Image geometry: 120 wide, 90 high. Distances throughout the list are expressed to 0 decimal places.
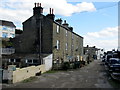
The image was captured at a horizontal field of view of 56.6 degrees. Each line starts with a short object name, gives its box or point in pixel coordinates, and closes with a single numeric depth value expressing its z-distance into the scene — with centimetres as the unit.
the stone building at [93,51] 6482
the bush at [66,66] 1888
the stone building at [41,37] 1933
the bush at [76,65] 2054
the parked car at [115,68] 1250
